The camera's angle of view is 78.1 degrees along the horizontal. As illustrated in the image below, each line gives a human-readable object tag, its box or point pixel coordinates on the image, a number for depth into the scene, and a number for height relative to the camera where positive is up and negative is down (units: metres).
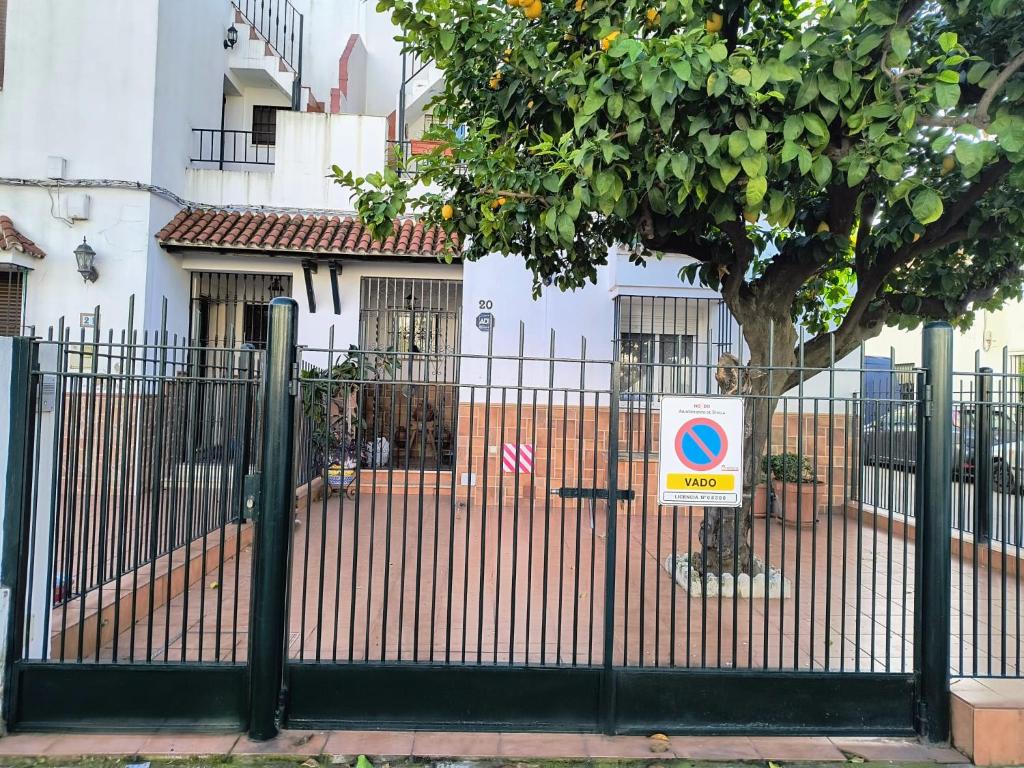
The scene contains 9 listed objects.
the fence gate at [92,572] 3.45 -1.00
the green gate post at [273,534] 3.40 -0.71
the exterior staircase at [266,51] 11.62 +6.69
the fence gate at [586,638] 3.52 -1.58
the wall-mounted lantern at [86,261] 8.89 +1.98
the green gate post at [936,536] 3.55 -0.65
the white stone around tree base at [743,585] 5.62 -1.51
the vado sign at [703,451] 3.76 -0.21
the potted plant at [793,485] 9.03 -0.96
